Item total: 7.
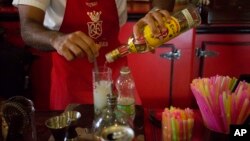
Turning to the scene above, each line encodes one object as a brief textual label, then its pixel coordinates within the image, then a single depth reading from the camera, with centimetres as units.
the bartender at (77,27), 146
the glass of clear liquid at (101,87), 121
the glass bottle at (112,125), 86
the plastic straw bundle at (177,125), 105
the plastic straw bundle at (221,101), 96
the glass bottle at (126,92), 116
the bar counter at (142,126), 108
